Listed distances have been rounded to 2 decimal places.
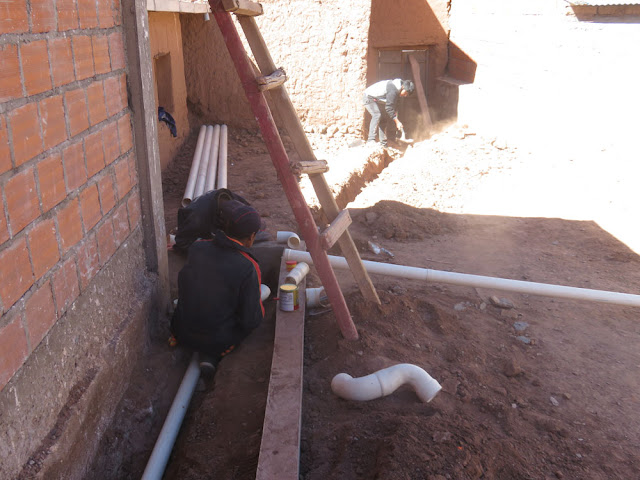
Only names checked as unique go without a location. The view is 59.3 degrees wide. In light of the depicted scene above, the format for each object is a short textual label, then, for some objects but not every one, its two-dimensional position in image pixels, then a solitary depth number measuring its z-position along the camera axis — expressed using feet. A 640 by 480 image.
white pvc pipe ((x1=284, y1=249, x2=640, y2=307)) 13.14
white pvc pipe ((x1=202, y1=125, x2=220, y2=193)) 21.29
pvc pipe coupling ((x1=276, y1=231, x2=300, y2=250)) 14.61
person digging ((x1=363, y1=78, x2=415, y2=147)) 31.68
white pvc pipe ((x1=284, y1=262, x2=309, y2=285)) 12.68
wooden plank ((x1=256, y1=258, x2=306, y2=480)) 7.54
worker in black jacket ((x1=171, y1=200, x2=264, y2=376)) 10.91
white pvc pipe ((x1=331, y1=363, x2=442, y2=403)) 9.38
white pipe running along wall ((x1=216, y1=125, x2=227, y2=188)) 21.52
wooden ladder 9.52
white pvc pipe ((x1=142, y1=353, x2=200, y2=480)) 8.89
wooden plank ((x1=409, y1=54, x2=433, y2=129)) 36.70
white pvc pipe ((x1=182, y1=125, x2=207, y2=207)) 19.19
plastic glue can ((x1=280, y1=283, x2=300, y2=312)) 11.69
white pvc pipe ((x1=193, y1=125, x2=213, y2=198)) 20.57
